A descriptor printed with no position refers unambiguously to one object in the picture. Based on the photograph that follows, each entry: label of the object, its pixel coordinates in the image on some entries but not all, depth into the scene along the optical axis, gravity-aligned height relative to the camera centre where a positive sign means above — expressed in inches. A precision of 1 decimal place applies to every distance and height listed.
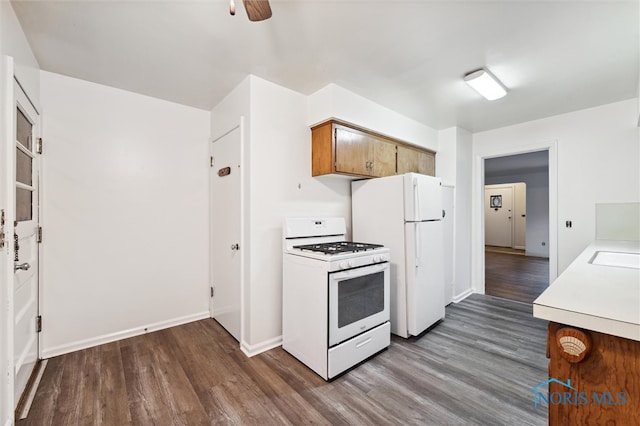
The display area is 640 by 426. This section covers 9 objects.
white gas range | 77.8 -28.4
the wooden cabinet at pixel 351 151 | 102.6 +25.9
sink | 68.0 -13.1
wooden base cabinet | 30.4 -20.4
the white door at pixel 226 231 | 100.4 -7.5
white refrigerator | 102.0 -10.6
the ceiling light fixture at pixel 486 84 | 91.1 +46.8
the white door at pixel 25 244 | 67.6 -8.4
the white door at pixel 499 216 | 327.3 -5.2
